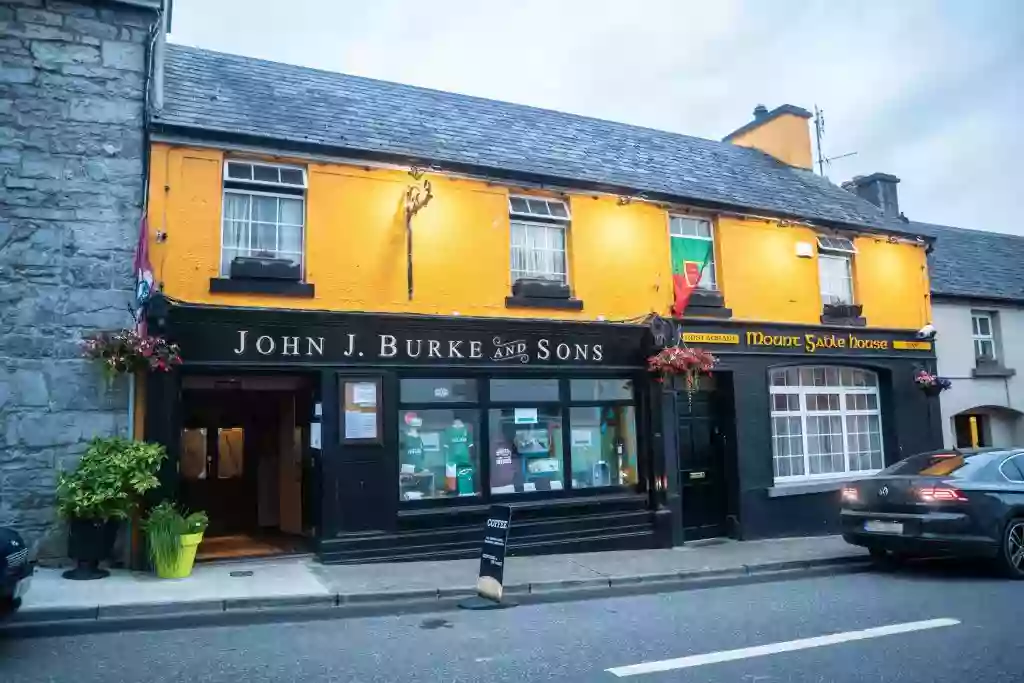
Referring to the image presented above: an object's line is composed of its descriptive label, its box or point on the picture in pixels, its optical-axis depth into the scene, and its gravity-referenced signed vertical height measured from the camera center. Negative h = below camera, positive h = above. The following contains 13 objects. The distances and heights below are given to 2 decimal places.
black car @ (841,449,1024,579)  9.21 -1.01
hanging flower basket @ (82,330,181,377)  8.83 +1.03
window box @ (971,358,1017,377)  16.66 +1.23
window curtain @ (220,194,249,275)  10.02 +2.75
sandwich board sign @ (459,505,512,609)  8.27 -1.39
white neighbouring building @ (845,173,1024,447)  16.47 +1.89
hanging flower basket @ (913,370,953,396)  15.05 +0.87
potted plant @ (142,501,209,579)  8.67 -1.14
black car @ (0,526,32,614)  6.02 -1.01
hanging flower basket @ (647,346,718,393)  11.96 +1.07
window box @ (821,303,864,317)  14.51 +2.24
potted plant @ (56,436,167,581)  8.39 -0.60
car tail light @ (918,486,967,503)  9.31 -0.82
